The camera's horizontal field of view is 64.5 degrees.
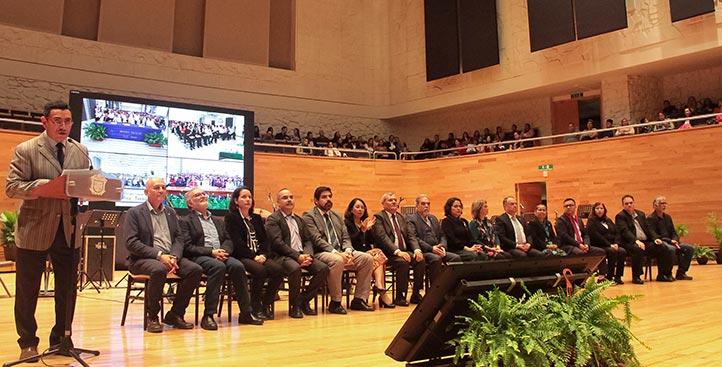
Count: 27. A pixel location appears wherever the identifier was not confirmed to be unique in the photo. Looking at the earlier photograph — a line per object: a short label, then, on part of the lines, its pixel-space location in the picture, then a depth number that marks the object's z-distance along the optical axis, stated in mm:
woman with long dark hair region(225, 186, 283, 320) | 5113
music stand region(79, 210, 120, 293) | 7186
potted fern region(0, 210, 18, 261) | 6805
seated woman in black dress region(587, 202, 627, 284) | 7691
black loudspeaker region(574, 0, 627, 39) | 12891
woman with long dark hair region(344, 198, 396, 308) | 5934
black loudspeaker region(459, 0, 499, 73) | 15312
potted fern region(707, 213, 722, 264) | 10492
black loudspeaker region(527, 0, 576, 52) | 13781
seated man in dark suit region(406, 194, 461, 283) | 6336
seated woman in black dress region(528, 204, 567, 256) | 7543
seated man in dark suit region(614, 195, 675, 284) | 7781
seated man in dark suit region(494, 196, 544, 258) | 7273
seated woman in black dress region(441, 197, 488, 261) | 6648
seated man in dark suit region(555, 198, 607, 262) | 7607
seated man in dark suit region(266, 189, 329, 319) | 5262
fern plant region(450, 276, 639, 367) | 2266
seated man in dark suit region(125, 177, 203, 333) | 4477
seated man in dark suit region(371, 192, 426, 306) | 6074
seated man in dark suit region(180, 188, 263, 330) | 4691
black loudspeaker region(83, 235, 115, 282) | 8320
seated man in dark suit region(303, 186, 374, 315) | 5531
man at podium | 3197
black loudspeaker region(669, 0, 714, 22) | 11633
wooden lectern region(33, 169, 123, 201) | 2928
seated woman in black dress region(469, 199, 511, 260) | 7059
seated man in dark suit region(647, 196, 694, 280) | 8148
